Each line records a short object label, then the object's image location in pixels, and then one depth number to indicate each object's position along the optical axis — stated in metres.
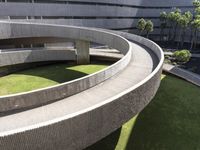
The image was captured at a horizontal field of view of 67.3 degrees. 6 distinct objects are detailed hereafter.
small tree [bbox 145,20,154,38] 43.69
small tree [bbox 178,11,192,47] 39.67
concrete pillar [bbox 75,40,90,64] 23.31
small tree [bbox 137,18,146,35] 43.74
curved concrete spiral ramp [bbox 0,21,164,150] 6.63
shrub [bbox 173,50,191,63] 28.02
